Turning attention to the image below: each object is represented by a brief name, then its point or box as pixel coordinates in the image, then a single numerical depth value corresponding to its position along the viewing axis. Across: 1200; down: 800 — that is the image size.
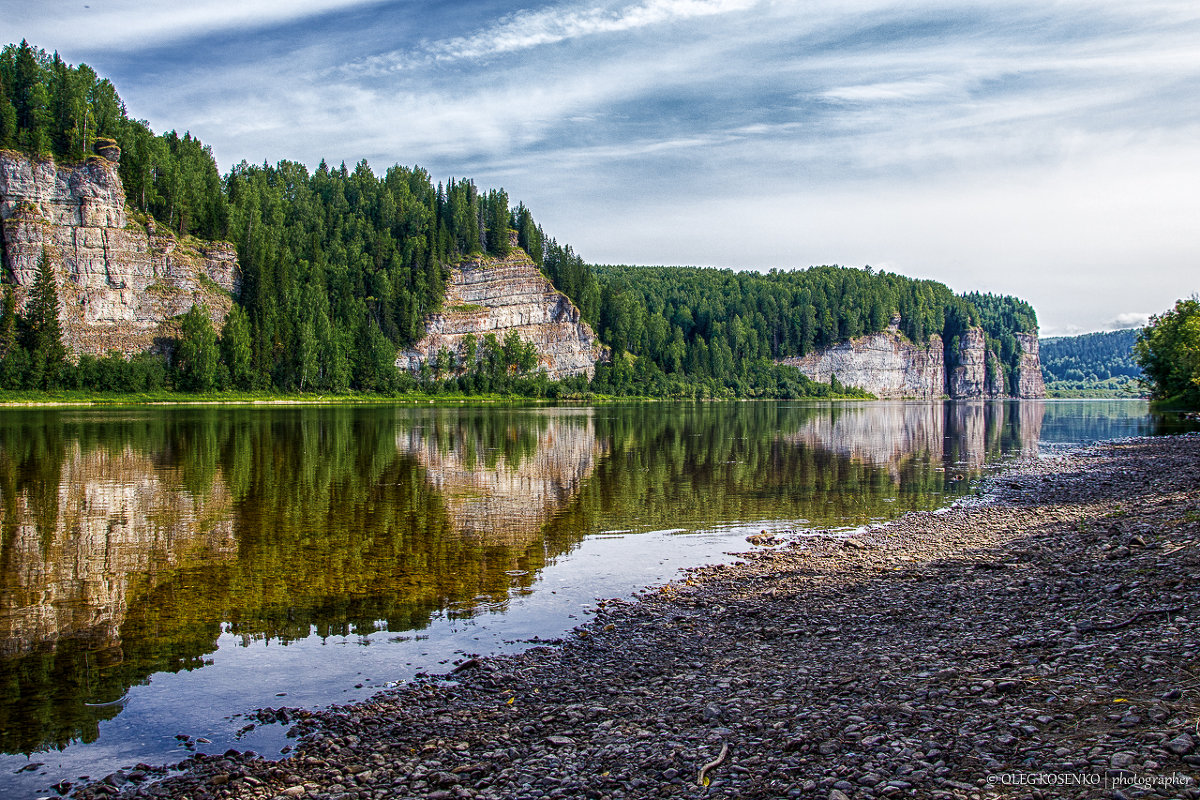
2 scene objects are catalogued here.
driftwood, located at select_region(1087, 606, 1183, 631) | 11.67
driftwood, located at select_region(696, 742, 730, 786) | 8.17
